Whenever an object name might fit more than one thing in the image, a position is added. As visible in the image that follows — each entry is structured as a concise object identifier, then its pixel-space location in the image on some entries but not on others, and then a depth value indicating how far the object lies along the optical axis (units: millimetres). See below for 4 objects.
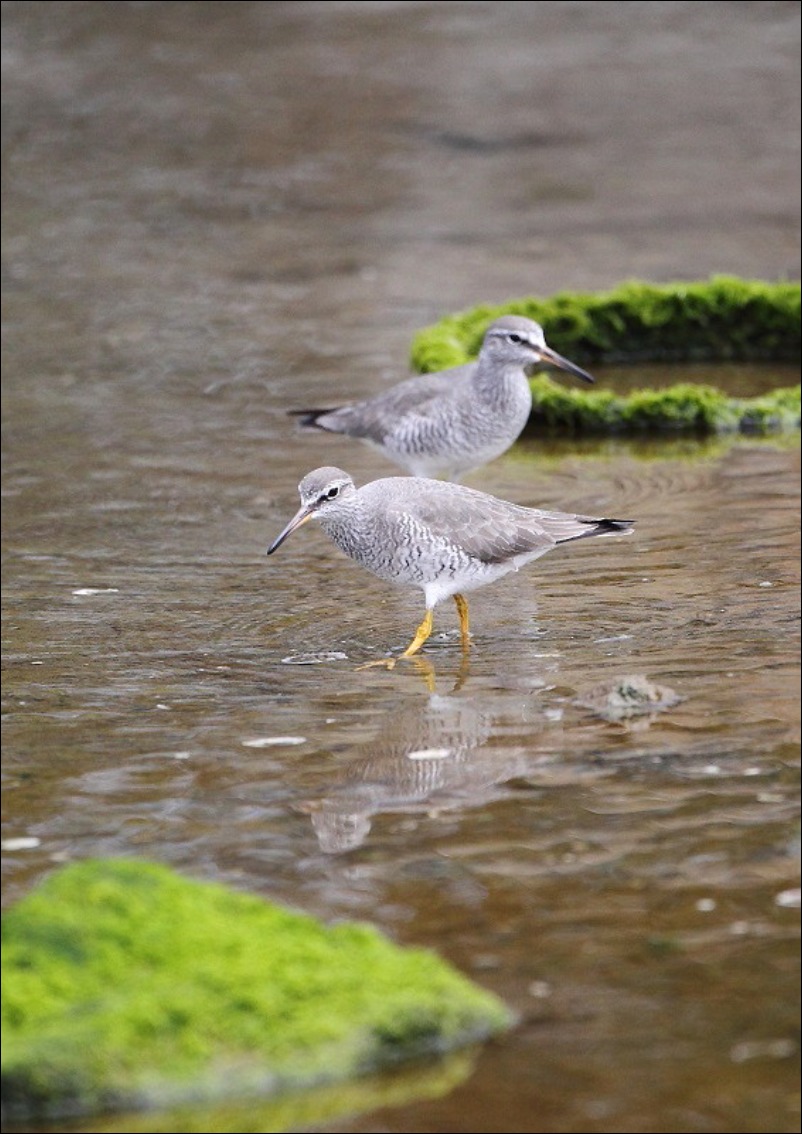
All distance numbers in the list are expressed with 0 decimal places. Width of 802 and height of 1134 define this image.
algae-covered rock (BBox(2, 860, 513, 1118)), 8875
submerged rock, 13062
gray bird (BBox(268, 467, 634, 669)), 15047
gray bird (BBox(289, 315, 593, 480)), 19125
